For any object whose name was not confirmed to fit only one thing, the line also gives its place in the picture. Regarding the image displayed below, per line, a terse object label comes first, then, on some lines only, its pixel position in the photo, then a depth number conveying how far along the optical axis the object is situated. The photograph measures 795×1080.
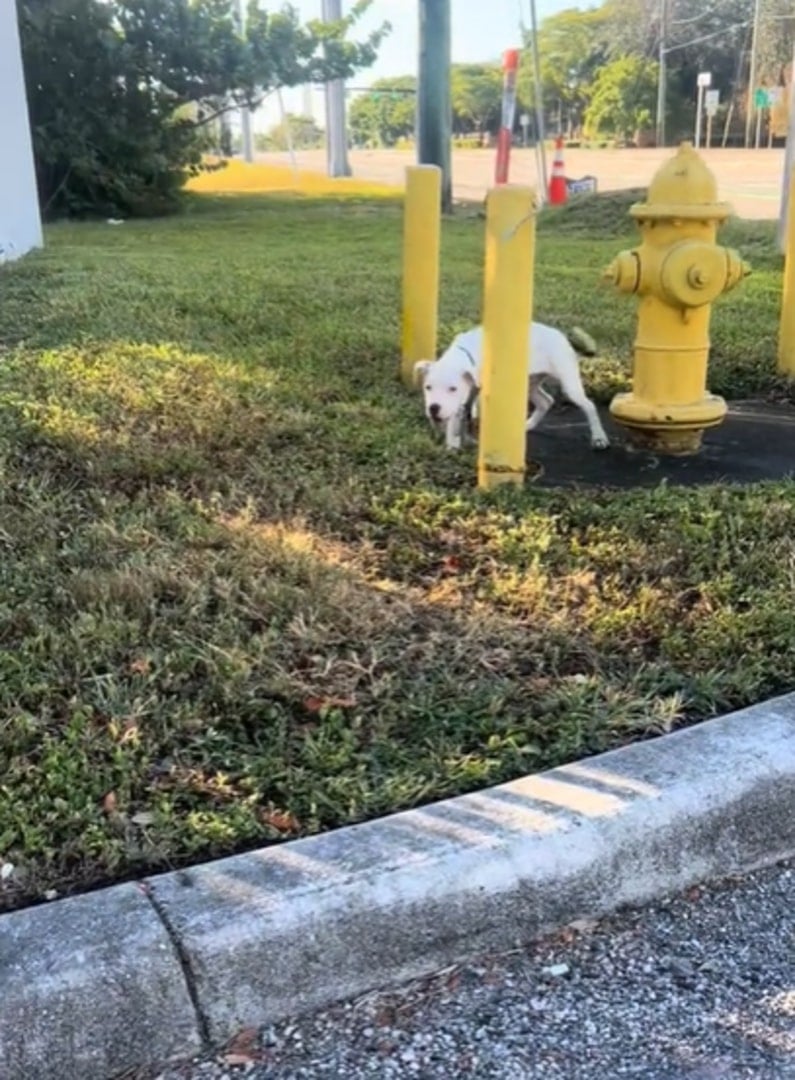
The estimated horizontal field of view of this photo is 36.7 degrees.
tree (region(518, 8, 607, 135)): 52.88
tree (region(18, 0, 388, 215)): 16.98
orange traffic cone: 17.56
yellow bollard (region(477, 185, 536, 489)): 3.45
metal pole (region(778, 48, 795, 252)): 9.69
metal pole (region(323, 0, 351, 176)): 27.20
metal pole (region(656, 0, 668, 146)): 41.09
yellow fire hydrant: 3.99
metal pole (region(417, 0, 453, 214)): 16.03
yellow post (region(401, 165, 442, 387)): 5.13
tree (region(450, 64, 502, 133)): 52.34
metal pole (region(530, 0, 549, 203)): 17.77
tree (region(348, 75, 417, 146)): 53.16
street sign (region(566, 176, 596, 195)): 17.36
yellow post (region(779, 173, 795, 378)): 5.16
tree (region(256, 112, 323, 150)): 50.06
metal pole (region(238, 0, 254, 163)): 34.96
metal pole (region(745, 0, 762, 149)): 35.85
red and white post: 14.82
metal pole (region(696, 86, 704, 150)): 37.52
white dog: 4.16
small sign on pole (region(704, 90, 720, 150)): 36.97
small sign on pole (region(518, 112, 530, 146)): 31.34
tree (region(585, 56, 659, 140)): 46.16
